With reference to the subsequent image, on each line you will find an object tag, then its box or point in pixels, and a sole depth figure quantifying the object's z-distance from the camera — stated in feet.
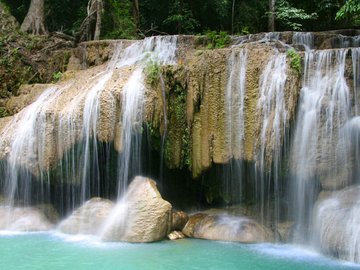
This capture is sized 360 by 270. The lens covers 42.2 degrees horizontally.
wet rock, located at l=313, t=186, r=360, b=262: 26.55
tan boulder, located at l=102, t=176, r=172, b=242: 30.81
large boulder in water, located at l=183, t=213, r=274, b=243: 31.68
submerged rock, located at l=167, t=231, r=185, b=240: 32.01
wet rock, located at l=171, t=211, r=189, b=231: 33.09
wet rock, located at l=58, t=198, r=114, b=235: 32.86
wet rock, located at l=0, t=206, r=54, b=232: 34.68
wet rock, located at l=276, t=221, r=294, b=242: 31.99
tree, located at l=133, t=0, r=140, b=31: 63.57
